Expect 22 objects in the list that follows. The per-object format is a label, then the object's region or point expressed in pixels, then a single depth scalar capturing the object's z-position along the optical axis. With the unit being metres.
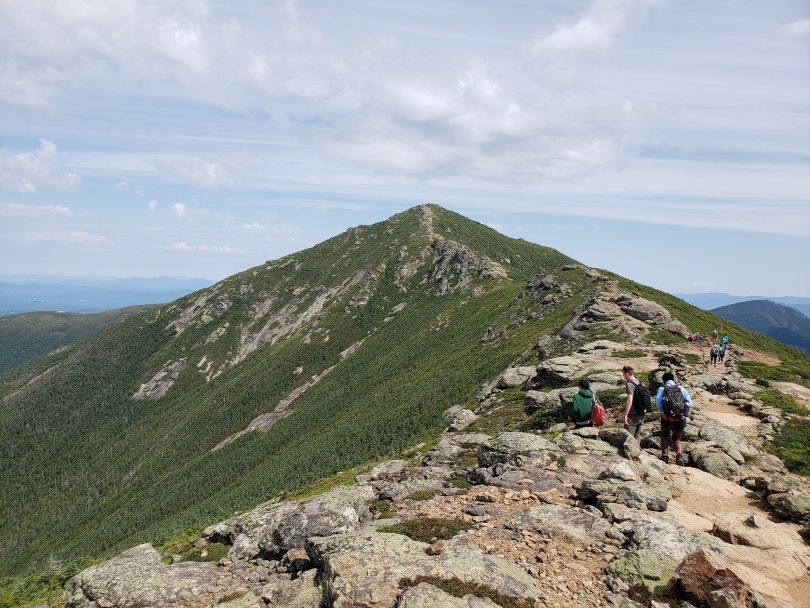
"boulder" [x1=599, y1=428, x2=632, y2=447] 20.46
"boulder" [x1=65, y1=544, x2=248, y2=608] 14.21
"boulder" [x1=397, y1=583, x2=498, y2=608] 10.08
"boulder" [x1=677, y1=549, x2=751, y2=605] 9.76
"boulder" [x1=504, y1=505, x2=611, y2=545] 13.28
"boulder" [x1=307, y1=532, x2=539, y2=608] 10.79
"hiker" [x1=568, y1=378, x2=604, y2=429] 23.41
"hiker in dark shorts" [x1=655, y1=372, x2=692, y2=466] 19.41
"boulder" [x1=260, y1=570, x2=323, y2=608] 12.08
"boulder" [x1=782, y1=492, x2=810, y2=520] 14.55
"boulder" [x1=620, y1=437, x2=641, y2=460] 19.27
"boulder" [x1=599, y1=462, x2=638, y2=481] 16.66
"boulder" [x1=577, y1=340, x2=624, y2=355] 46.53
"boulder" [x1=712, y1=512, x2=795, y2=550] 13.33
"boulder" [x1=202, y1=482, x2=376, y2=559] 16.52
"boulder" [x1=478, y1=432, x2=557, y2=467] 19.83
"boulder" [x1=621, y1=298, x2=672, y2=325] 59.19
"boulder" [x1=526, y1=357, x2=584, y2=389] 38.31
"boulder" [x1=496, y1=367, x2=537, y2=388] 46.06
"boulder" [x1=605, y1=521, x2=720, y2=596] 10.92
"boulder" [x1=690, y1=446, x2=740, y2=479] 18.83
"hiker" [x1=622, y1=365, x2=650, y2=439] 20.86
